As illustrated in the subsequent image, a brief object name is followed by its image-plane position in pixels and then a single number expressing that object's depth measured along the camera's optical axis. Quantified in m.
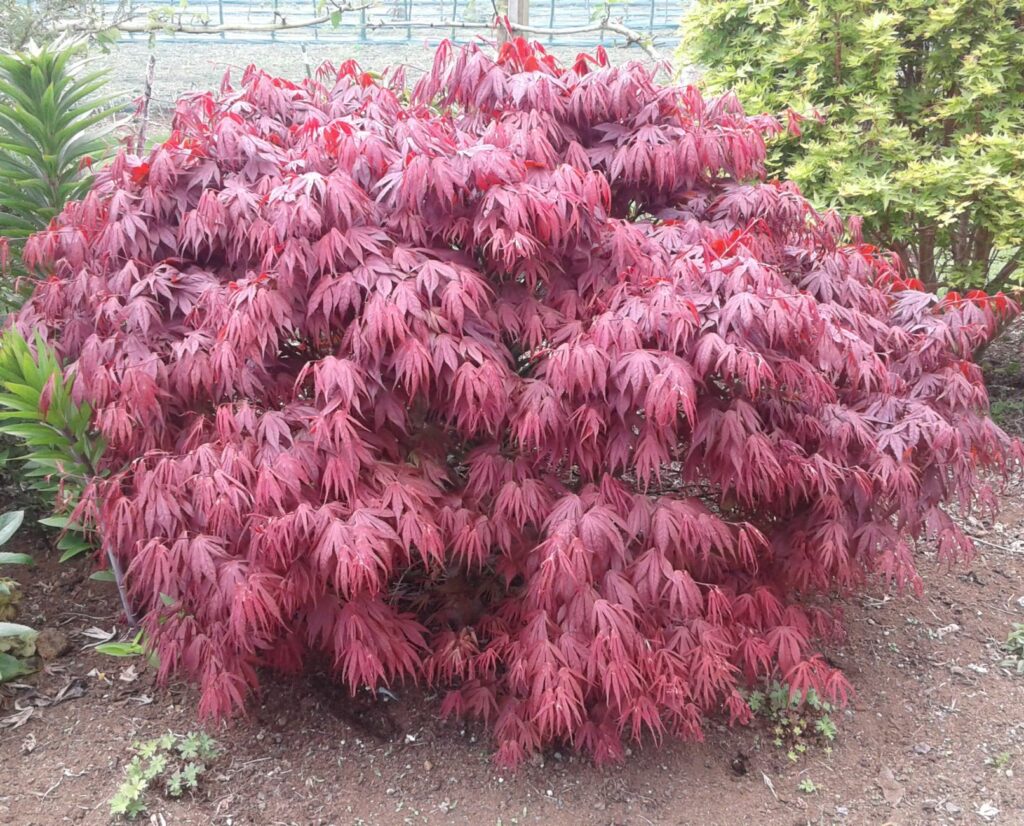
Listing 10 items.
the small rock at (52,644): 2.99
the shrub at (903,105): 4.18
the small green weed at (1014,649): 3.21
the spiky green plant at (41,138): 3.50
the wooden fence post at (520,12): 4.79
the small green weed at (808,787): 2.66
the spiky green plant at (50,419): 2.59
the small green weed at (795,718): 2.84
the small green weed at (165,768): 2.38
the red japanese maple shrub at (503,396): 2.17
